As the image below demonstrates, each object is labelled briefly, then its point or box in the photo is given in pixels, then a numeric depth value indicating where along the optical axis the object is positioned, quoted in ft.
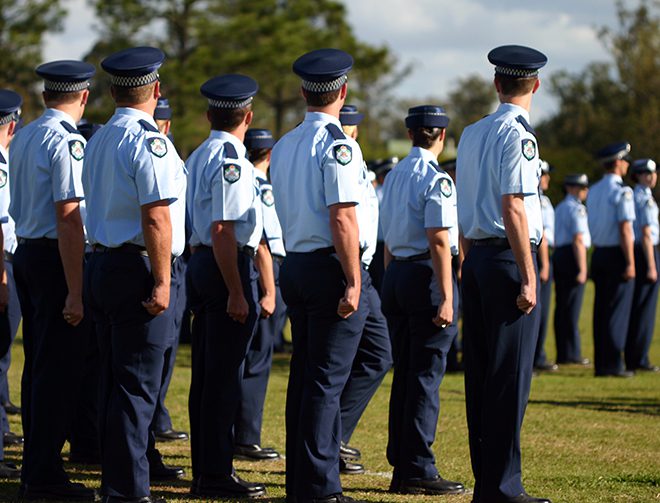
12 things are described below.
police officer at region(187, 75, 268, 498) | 45.88
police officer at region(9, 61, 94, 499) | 44.16
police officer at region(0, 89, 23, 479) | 49.57
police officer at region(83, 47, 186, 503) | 40.06
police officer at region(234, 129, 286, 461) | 55.52
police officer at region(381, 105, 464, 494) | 47.70
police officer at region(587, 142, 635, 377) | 88.28
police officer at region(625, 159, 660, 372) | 91.40
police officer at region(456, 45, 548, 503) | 40.93
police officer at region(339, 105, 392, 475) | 51.08
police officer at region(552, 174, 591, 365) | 98.02
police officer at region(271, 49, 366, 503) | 41.27
